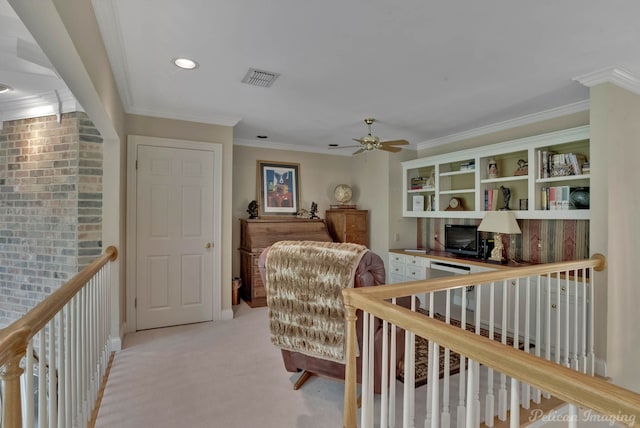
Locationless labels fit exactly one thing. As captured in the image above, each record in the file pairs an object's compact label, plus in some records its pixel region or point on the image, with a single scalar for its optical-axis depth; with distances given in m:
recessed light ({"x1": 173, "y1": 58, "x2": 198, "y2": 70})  2.40
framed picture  5.09
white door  3.53
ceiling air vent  2.60
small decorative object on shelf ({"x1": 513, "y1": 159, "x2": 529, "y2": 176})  3.65
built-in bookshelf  3.24
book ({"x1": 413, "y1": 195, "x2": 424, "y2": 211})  4.92
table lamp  3.56
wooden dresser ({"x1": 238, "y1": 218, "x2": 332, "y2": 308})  4.46
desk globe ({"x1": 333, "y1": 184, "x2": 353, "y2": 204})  5.46
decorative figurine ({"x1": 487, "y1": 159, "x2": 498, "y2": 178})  4.01
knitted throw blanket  2.10
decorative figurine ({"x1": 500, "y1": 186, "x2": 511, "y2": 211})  3.88
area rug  2.63
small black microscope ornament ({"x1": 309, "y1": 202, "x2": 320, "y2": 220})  5.32
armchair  2.09
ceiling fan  3.63
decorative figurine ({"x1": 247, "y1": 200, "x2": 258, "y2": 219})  4.85
